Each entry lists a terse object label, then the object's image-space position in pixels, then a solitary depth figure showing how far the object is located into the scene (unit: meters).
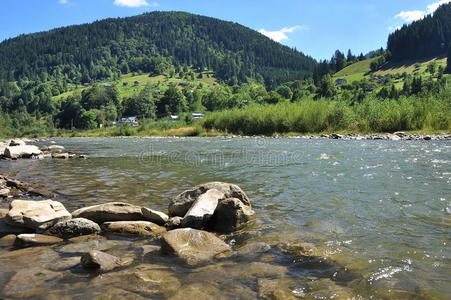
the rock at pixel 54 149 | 34.84
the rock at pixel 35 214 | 7.47
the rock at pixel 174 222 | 7.80
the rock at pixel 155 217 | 8.00
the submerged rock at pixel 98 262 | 5.40
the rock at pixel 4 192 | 11.54
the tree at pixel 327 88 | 154.00
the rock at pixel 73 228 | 7.32
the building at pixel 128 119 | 148.02
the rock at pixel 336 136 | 42.32
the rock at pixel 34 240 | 6.79
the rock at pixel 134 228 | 7.48
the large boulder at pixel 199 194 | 8.71
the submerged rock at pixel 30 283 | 4.62
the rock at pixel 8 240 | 6.81
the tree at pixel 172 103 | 167.00
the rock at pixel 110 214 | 8.12
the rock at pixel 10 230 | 7.41
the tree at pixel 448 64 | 152.93
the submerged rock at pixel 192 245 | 5.98
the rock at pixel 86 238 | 7.04
